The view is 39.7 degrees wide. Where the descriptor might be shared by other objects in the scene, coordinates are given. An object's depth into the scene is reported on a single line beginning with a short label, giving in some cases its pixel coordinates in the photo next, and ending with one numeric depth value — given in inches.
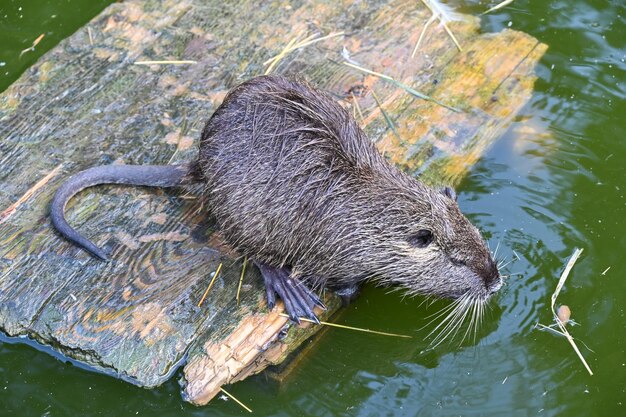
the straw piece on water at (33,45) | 201.5
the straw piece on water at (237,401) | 137.4
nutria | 139.5
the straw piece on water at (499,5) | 208.8
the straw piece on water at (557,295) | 147.3
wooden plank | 138.9
